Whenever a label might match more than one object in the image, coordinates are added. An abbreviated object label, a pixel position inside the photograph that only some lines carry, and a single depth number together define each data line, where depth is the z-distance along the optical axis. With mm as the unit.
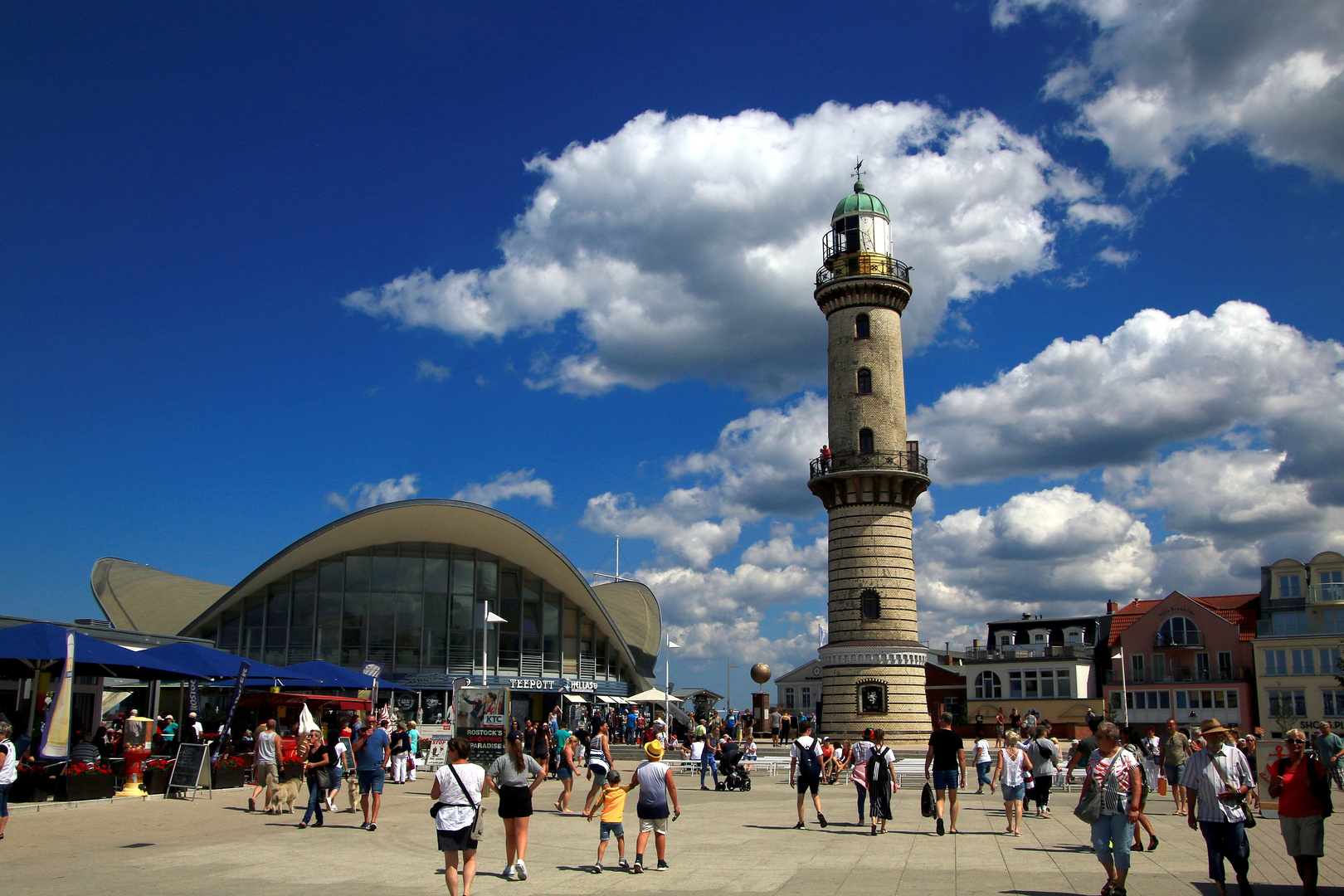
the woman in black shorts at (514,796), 10102
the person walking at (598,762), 15781
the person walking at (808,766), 14953
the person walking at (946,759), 13836
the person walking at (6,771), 12359
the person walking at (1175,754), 17266
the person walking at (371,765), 14305
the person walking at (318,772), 14594
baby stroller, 22527
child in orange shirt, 11039
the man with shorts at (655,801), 10711
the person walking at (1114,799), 9062
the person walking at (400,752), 23000
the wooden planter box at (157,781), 18906
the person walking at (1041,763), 15633
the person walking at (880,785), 14203
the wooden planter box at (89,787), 16828
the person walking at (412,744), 23906
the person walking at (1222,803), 8758
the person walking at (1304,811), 8570
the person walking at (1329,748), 15680
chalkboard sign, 18375
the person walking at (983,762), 20922
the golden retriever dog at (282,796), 16344
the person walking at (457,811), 8773
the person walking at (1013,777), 13875
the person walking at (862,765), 14898
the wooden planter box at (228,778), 20156
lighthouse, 31922
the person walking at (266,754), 16828
